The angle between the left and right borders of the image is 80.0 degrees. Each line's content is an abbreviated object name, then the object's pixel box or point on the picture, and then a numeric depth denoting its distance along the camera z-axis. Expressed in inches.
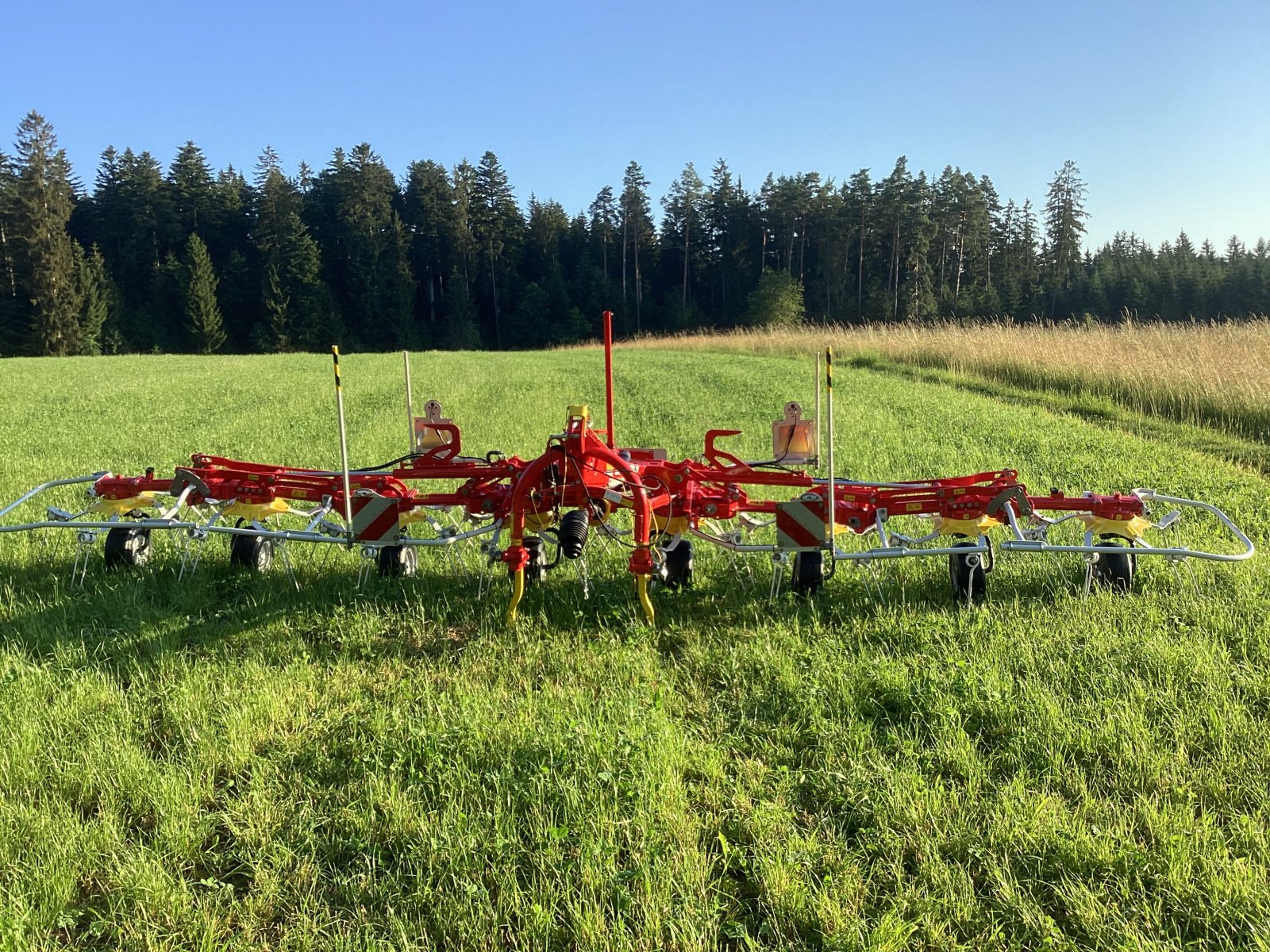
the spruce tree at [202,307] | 2554.1
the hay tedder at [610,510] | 196.1
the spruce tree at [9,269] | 2384.4
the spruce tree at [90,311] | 2397.9
